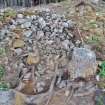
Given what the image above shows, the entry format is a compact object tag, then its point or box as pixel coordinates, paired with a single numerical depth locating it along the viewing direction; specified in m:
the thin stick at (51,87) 1.31
